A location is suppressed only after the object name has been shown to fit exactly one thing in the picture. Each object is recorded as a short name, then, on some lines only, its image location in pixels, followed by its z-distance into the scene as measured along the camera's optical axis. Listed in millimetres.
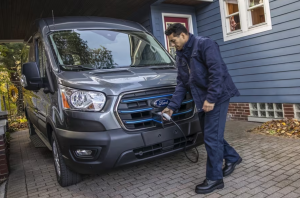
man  2828
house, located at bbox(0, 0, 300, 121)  5727
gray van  2975
